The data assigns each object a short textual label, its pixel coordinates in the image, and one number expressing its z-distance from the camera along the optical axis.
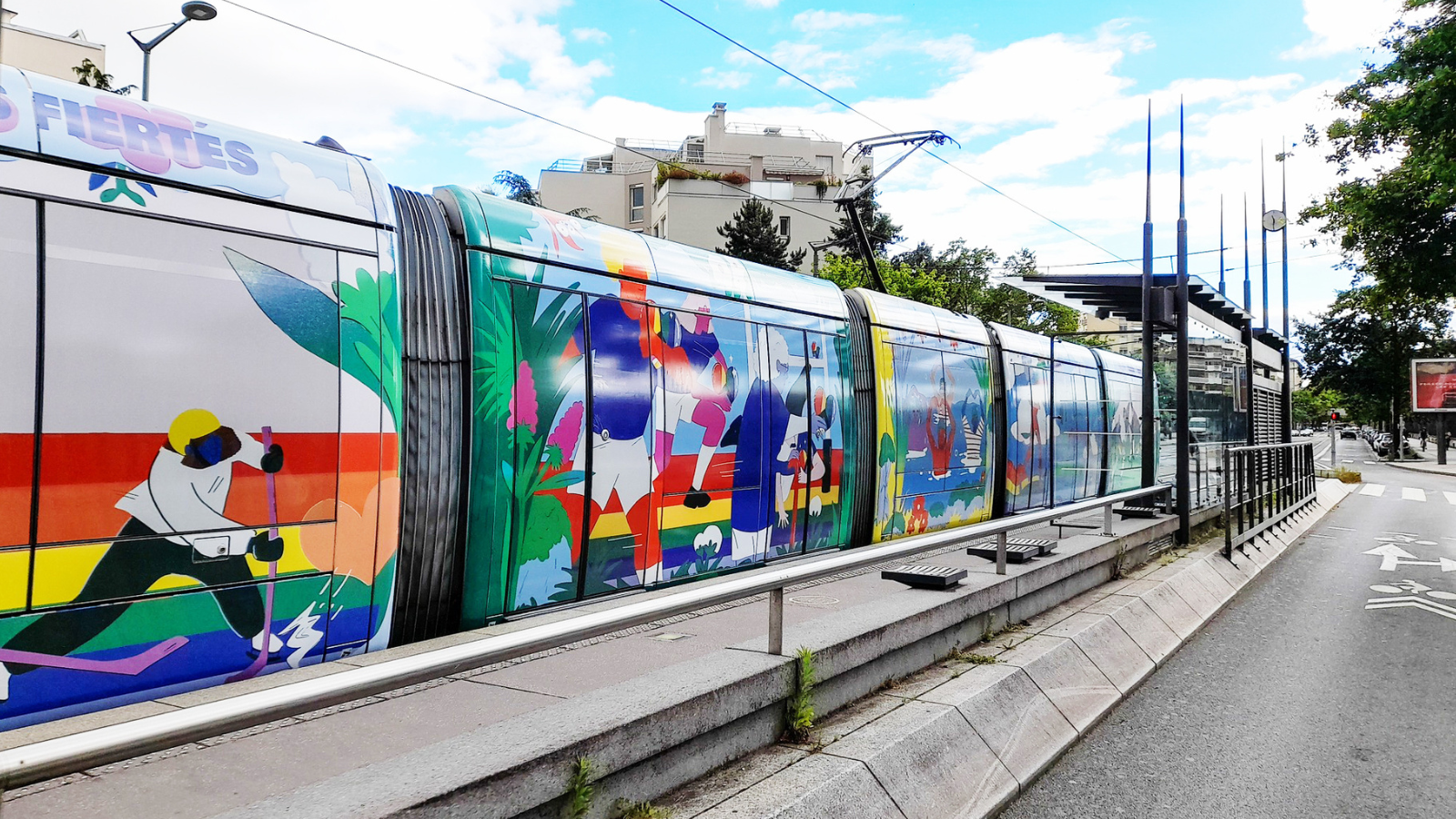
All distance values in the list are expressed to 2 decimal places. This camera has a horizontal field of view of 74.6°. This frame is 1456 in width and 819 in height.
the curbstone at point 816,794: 3.47
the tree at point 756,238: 58.81
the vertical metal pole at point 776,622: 4.23
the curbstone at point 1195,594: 9.16
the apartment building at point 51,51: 38.69
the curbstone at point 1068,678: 5.72
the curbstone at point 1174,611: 8.29
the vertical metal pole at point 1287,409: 25.21
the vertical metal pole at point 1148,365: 12.09
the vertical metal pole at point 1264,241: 27.14
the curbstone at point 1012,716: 4.86
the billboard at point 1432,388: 52.84
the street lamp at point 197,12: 12.42
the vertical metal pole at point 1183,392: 11.97
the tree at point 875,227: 62.06
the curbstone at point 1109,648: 6.58
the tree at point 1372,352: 59.44
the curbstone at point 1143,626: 7.44
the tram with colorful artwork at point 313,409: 3.49
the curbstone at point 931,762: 4.08
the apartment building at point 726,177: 72.06
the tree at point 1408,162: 14.72
